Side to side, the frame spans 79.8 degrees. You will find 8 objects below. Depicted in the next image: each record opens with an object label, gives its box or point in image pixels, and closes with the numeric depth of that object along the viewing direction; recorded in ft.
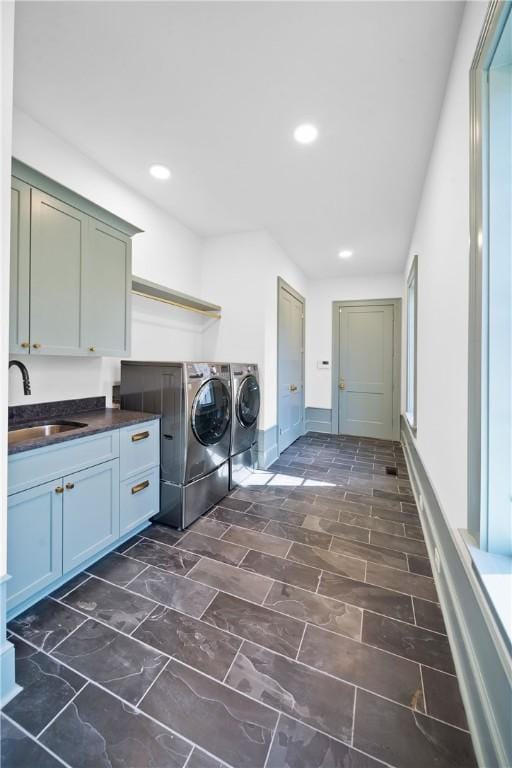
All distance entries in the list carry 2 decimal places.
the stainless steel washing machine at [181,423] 7.38
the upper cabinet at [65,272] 5.48
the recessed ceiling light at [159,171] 8.00
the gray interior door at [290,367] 13.23
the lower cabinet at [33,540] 4.62
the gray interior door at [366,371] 16.52
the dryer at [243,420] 9.75
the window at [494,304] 3.24
